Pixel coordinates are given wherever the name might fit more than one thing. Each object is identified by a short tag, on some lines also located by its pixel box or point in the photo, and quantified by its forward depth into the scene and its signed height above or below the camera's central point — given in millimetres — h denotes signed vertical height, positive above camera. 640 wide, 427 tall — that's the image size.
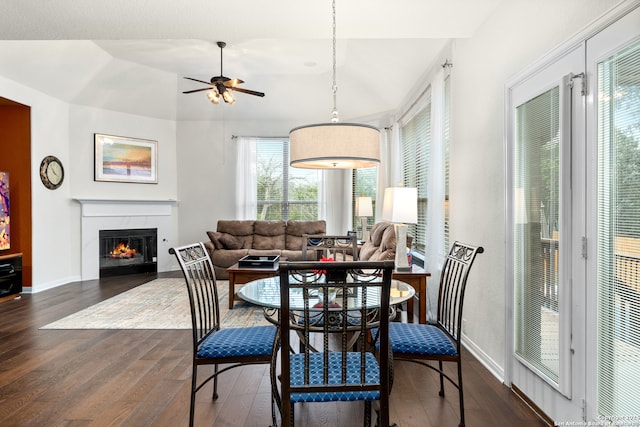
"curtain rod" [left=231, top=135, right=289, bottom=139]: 7531 +1416
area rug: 3889 -1144
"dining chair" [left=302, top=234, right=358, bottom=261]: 3199 -304
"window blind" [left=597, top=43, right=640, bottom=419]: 1570 -111
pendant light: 2055 +356
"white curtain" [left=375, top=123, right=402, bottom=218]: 6223 +789
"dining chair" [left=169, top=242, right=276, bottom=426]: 2006 -715
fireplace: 6582 -721
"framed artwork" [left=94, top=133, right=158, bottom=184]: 6547 +898
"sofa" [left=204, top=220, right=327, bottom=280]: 6613 -458
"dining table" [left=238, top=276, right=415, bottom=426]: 1853 -467
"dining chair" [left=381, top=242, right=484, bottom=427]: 2045 -711
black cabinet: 4809 -811
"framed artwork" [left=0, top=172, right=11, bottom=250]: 4867 -30
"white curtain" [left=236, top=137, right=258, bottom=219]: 7484 +578
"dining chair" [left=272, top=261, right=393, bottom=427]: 1501 -651
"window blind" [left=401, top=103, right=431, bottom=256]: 4852 +653
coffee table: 4578 -776
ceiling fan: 4922 +1561
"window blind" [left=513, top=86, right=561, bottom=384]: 2070 -138
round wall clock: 5578 +567
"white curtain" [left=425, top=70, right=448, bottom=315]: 3887 +240
